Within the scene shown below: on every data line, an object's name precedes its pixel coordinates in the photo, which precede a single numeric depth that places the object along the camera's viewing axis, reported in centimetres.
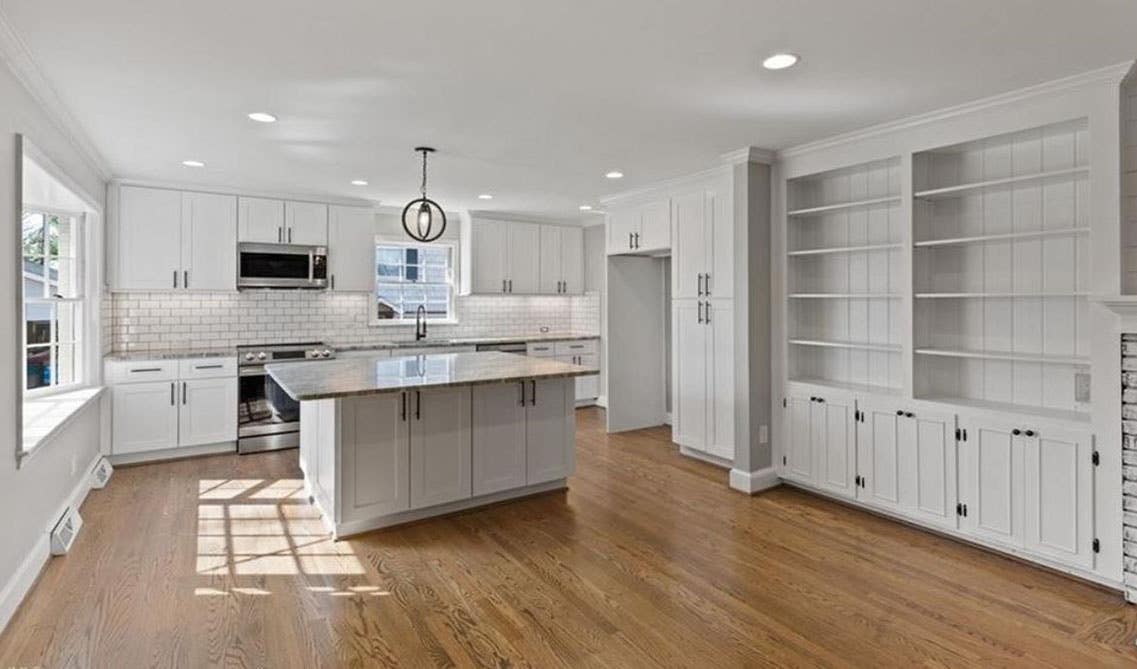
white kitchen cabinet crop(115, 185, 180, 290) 528
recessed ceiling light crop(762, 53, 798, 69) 273
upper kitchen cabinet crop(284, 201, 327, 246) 600
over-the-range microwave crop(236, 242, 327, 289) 578
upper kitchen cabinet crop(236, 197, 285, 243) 577
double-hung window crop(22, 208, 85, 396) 428
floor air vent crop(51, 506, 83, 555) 326
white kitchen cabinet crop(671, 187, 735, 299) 483
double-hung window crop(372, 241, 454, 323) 700
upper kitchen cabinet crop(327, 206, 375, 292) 626
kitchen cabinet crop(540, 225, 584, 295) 770
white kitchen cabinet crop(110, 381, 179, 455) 502
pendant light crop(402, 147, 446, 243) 413
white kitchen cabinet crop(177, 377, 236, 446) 531
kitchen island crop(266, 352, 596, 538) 355
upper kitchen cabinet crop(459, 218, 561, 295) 713
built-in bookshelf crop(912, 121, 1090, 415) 321
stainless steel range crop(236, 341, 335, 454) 555
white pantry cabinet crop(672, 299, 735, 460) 485
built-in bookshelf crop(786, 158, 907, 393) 404
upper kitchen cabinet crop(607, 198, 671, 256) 554
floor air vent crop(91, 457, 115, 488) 446
